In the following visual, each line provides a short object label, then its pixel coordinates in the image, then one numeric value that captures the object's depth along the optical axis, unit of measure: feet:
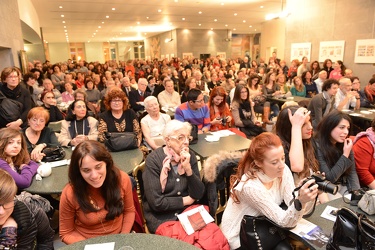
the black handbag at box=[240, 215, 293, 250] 5.69
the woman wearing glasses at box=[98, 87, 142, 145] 12.28
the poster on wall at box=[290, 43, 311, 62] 33.63
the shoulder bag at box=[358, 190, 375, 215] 5.91
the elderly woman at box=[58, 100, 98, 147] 11.86
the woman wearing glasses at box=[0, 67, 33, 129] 13.12
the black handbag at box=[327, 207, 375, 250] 4.44
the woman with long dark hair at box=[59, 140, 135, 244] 6.03
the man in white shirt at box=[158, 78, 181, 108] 20.45
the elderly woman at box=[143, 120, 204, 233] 7.06
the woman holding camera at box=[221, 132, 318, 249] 5.61
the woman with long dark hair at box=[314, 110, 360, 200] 8.00
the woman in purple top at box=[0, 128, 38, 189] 7.83
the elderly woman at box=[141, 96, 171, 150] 12.79
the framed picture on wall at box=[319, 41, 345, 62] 29.43
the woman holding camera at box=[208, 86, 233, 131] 14.71
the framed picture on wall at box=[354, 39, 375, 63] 26.02
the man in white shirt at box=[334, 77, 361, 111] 17.25
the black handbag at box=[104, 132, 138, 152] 10.75
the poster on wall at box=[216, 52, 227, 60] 70.62
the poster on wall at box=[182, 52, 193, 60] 67.41
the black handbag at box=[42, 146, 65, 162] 9.81
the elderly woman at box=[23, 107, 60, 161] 10.26
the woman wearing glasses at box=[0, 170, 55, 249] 5.04
